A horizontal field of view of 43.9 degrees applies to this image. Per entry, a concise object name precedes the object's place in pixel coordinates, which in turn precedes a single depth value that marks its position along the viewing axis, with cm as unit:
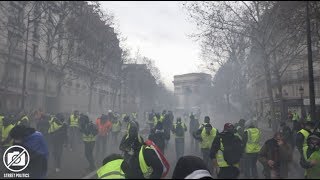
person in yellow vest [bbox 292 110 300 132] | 1259
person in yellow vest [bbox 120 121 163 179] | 466
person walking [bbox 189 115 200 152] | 1775
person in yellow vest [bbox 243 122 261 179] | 977
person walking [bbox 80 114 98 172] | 1231
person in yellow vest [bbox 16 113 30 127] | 1121
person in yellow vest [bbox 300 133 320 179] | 661
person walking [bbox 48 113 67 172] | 1232
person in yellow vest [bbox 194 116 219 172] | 1128
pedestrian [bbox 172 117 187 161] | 1462
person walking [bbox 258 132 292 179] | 624
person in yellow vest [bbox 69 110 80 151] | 1674
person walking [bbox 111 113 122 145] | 1847
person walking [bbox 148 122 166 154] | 1161
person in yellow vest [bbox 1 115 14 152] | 998
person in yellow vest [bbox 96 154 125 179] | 381
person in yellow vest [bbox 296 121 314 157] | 789
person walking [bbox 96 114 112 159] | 1520
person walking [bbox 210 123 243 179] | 685
